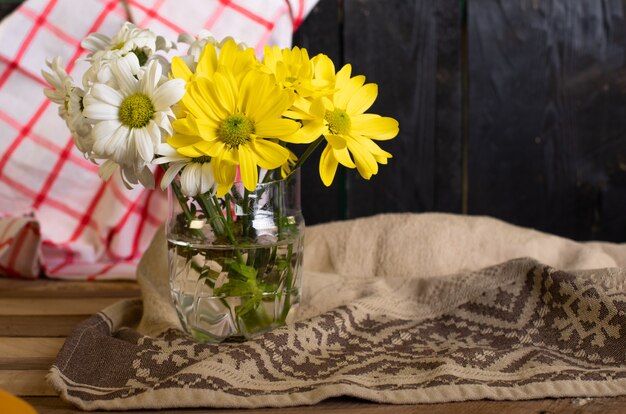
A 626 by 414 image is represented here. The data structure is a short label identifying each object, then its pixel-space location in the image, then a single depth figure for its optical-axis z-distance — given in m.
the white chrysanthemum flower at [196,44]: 0.88
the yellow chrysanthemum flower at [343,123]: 0.85
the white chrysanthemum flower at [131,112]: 0.83
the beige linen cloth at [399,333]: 0.86
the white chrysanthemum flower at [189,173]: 0.85
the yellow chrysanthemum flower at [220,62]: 0.86
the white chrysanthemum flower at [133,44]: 0.88
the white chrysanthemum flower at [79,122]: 0.86
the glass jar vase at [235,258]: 0.89
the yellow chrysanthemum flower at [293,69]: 0.86
